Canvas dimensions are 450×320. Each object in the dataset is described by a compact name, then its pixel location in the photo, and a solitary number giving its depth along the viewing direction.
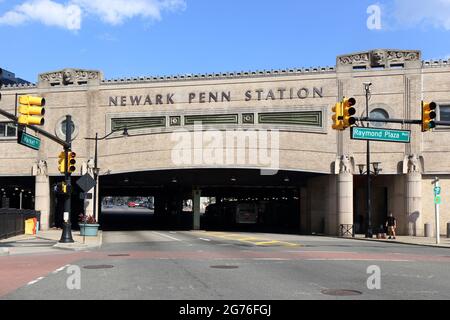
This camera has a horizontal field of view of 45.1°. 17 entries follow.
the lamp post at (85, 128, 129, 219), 41.58
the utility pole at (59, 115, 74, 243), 26.84
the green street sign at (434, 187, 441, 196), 30.87
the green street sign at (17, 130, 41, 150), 21.42
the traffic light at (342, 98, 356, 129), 20.57
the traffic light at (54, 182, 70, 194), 26.85
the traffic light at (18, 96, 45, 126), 18.53
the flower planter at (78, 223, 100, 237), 34.00
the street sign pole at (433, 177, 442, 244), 29.83
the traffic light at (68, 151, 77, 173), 26.66
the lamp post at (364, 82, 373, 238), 35.97
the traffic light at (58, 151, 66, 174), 26.92
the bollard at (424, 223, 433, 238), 38.28
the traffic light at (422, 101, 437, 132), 21.14
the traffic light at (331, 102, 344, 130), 21.19
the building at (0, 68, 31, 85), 82.38
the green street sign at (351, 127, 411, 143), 25.02
